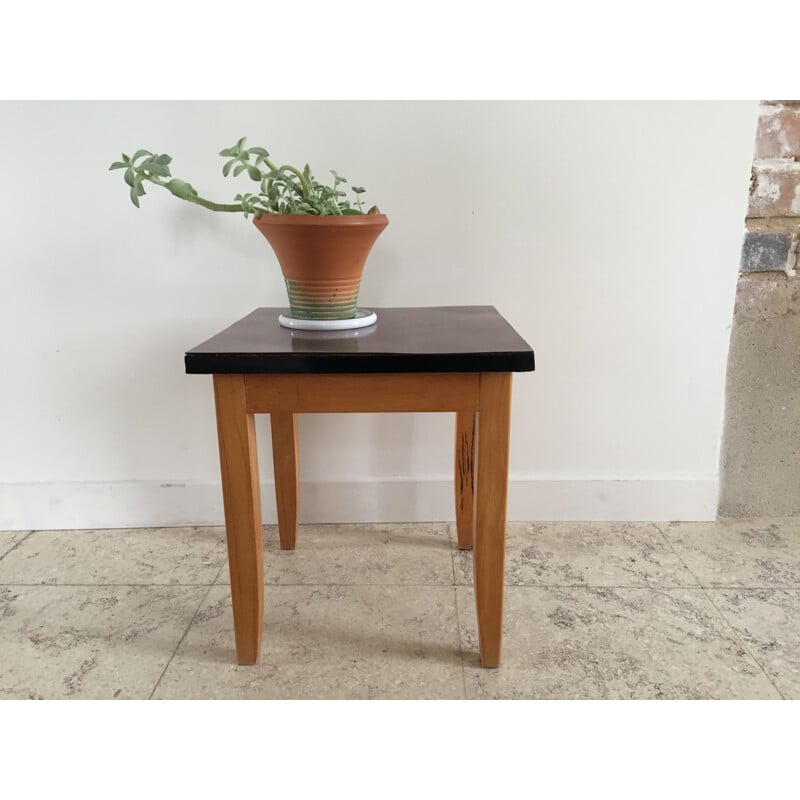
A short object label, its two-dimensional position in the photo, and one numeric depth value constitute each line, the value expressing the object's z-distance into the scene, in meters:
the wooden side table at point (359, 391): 0.96
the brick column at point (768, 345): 1.40
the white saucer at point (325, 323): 1.12
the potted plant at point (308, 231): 1.04
